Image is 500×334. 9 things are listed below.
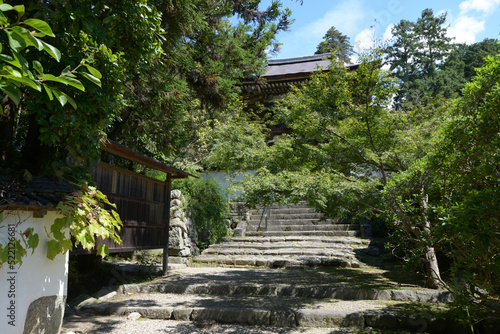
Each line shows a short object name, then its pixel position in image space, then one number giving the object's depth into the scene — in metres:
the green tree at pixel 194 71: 7.20
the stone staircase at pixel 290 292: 4.88
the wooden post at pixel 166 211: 8.28
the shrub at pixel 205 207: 11.33
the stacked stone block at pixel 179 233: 9.73
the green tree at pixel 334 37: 33.47
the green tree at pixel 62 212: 3.12
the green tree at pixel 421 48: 30.08
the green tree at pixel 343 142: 6.28
